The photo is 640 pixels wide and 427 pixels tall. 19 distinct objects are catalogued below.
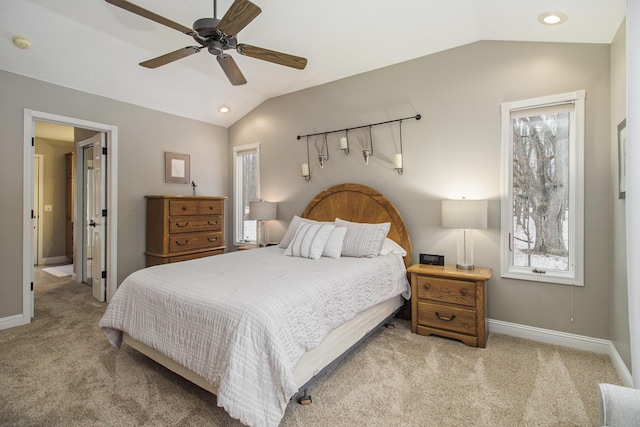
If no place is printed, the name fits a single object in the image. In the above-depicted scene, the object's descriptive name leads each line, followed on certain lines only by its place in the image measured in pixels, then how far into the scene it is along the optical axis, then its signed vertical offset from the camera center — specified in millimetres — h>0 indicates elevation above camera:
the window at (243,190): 5230 +352
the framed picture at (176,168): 4621 +643
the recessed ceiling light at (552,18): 2421 +1469
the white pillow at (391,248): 3355 -386
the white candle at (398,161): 3564 +555
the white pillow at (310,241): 3191 -300
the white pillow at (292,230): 3777 -216
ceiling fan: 1894 +1177
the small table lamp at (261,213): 4523 -16
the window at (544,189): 2771 +204
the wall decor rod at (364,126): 3539 +1033
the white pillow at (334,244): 3198 -323
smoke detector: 2896 +1536
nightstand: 2785 -816
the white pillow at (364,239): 3195 -278
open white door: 4133 -78
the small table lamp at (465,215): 2918 -33
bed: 1658 -673
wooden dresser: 4137 -210
